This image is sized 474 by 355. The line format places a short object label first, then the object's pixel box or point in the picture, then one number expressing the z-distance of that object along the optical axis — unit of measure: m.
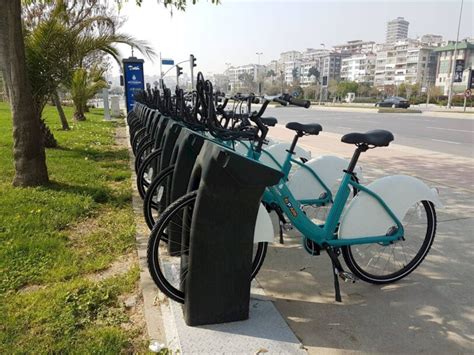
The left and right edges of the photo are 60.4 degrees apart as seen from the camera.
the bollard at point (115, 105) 21.41
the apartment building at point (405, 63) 101.44
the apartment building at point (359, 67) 120.44
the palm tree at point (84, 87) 13.38
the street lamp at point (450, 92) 35.65
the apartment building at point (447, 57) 88.56
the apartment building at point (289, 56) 157.16
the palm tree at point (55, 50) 7.11
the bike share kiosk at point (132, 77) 13.76
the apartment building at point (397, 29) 182.75
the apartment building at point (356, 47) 148.25
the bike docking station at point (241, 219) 2.29
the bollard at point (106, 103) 18.14
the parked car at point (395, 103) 37.95
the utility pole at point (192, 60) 18.84
